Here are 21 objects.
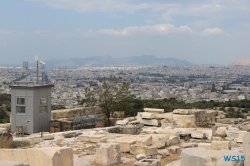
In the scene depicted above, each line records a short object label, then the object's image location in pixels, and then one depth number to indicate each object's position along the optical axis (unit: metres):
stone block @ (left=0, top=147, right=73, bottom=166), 7.95
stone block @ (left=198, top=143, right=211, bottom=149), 10.43
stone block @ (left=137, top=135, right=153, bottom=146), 10.63
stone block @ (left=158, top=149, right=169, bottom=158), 10.64
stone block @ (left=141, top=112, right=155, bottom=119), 16.64
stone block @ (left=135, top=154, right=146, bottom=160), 9.90
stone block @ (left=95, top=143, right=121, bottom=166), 9.50
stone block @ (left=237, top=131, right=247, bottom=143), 12.43
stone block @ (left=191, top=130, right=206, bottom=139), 13.35
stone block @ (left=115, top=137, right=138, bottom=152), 10.91
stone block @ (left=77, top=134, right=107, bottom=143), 12.21
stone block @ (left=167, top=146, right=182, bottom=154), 11.09
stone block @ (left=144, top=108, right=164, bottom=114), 17.59
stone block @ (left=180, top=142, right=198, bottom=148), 11.84
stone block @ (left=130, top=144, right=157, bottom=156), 10.34
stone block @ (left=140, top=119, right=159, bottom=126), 16.59
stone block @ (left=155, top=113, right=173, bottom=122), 16.78
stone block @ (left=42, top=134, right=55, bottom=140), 12.91
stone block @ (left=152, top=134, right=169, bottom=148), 11.26
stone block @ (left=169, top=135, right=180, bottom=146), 12.08
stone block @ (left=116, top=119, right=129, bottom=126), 16.44
